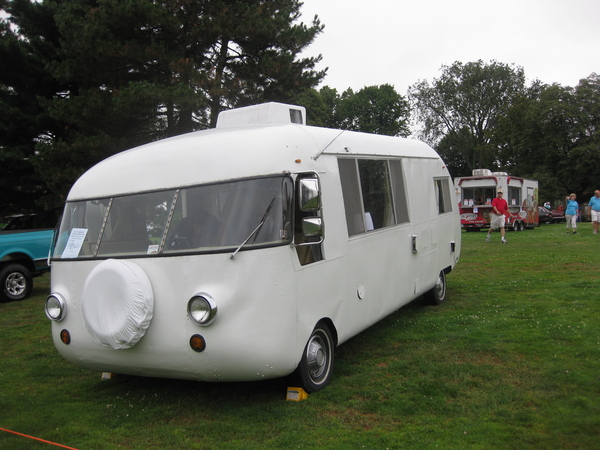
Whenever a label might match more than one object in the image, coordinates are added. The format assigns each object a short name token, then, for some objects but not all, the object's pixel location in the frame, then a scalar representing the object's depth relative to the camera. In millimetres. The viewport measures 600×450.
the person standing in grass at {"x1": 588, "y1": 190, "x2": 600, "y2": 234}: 22734
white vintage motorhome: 4891
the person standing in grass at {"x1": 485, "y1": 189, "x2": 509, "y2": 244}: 20344
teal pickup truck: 12117
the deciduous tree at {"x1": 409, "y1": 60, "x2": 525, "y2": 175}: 63188
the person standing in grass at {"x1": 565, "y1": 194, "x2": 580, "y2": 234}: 24758
